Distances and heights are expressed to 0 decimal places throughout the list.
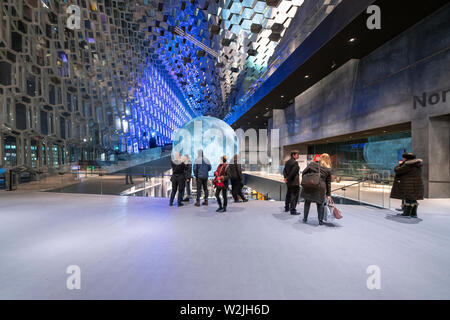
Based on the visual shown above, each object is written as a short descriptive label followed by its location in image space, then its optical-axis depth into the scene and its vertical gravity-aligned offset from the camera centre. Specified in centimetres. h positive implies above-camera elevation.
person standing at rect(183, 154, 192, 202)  624 -46
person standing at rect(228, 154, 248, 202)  639 -67
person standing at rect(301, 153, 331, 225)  411 -62
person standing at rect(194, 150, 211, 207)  623 -40
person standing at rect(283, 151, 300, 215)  515 -54
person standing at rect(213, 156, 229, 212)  545 -64
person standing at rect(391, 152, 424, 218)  465 -63
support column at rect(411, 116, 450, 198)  752 +6
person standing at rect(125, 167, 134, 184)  1102 -105
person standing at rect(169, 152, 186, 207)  594 -52
